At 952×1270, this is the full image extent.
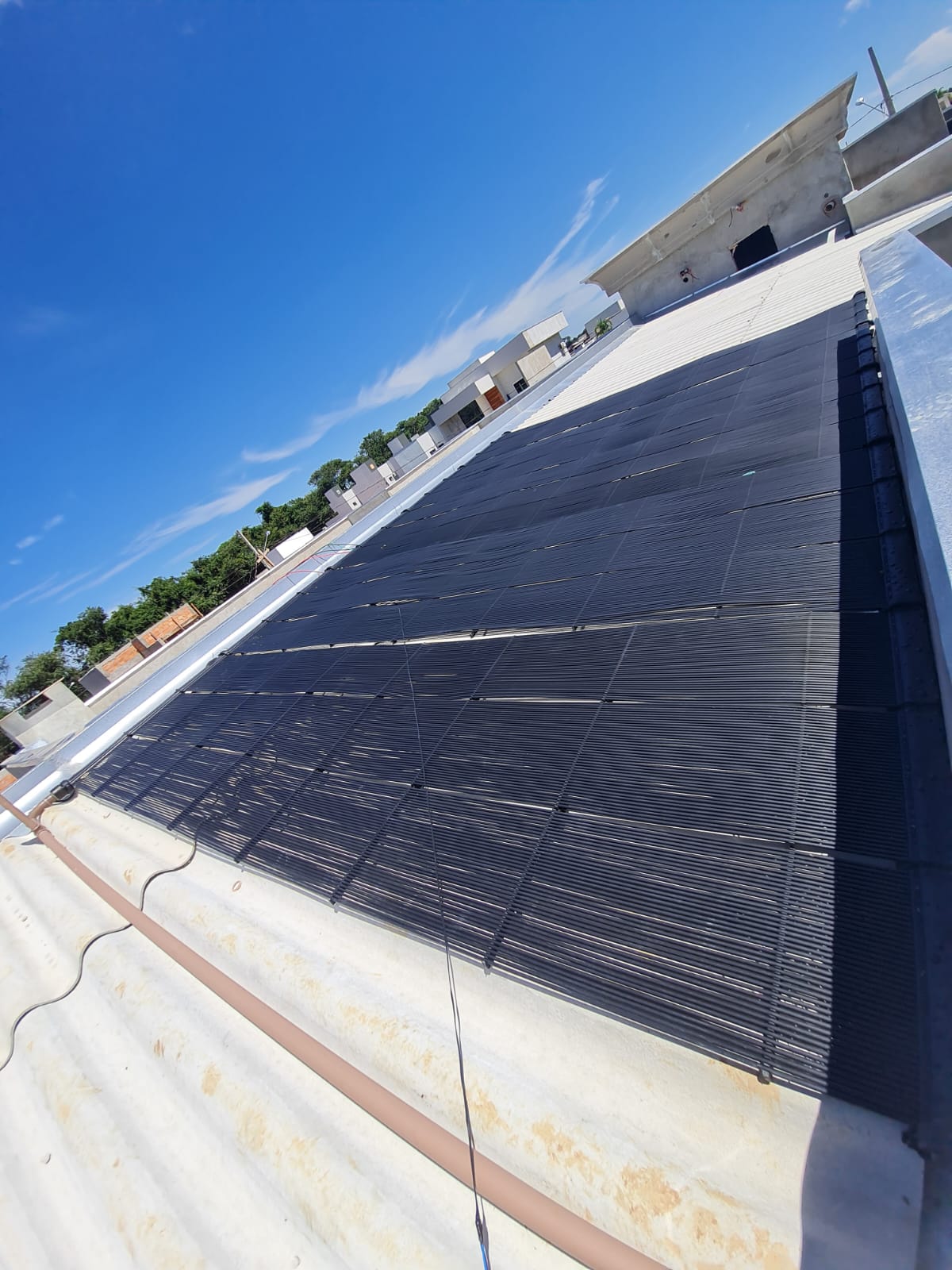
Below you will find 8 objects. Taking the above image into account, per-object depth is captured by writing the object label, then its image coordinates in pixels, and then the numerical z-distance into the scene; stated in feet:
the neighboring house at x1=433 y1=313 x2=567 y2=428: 167.94
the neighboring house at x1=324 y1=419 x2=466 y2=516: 185.16
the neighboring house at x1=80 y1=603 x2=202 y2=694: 108.68
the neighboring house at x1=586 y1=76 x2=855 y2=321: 56.08
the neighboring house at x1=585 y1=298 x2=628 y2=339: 77.60
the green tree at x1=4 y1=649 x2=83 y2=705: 161.38
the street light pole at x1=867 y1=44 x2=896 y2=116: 98.58
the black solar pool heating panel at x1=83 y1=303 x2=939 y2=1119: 7.09
